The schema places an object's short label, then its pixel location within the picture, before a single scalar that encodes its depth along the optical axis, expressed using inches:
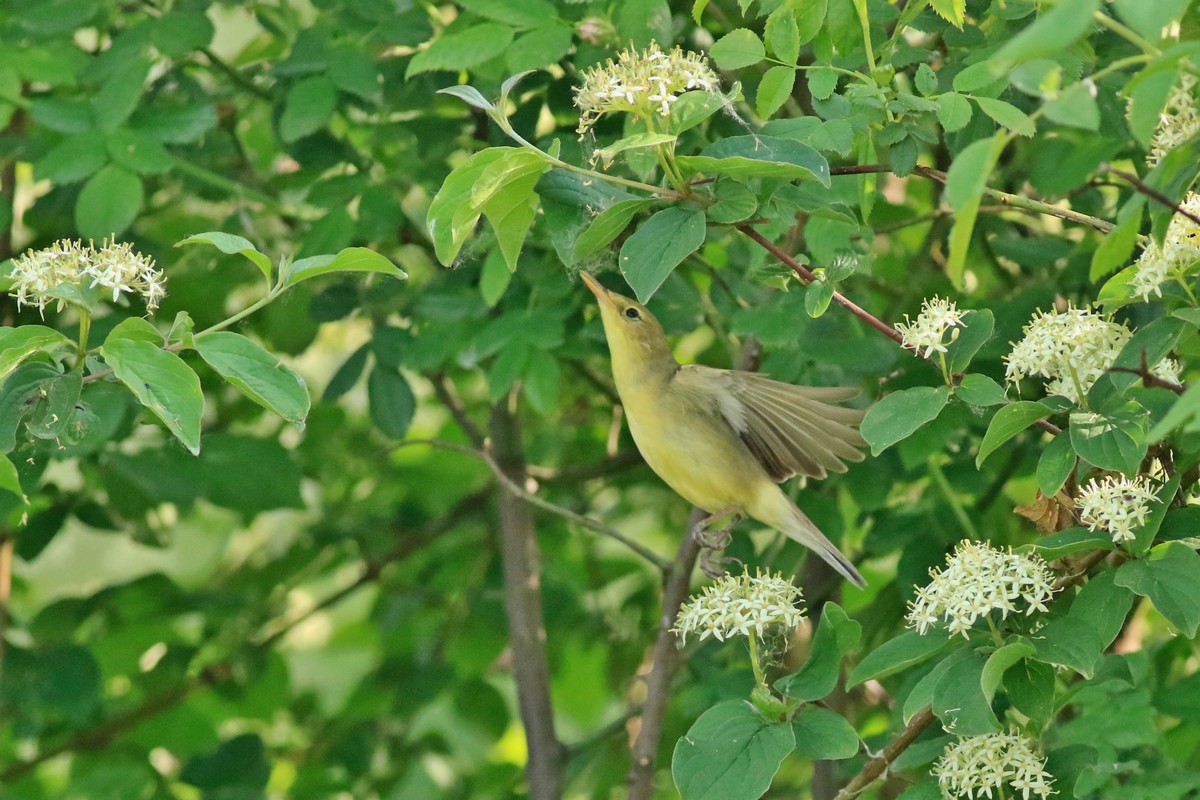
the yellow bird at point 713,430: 279.2
